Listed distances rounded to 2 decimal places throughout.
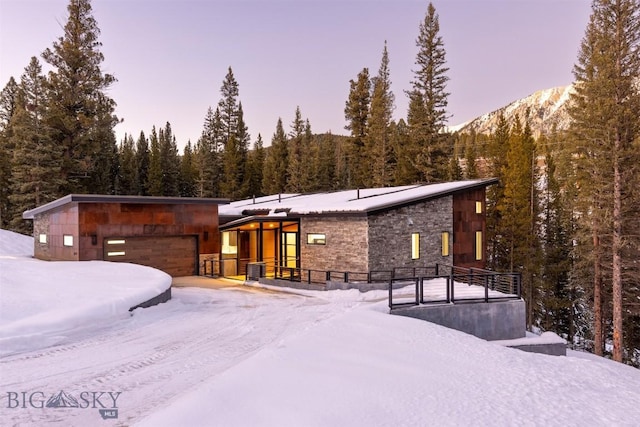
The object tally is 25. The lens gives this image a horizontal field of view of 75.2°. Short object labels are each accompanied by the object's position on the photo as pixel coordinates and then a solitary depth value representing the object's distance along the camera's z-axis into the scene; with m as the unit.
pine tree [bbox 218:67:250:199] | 51.09
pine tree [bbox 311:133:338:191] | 50.94
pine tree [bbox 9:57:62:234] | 30.97
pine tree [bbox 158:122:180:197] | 54.59
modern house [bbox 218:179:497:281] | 17.41
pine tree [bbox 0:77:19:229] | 39.12
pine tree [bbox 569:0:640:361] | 21.25
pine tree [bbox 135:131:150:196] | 53.06
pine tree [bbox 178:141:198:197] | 56.28
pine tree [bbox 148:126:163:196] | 50.17
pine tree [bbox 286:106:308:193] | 48.66
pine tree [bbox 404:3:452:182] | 38.72
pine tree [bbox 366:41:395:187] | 43.66
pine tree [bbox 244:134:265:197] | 51.44
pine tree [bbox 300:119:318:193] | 48.53
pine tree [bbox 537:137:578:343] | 33.97
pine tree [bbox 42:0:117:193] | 32.69
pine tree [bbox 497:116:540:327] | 32.09
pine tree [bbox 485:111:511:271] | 34.78
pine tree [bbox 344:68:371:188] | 50.47
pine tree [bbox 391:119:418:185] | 40.19
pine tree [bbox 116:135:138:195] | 50.50
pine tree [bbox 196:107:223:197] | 48.66
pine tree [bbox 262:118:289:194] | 50.38
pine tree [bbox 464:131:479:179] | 47.34
